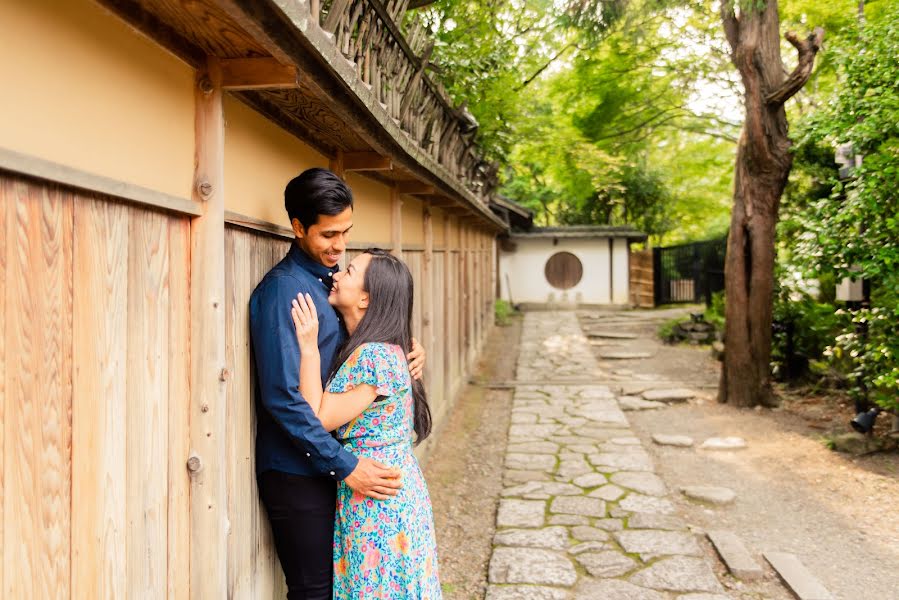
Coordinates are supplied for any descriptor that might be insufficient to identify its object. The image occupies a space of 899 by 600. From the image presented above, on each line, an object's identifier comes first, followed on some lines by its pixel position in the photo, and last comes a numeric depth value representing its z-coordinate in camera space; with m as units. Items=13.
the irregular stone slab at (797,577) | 4.17
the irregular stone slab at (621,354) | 14.51
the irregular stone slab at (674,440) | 7.93
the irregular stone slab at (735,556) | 4.50
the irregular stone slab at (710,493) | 6.00
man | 2.50
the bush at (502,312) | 20.67
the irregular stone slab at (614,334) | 17.19
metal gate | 23.27
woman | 2.52
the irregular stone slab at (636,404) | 9.91
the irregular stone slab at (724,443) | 7.75
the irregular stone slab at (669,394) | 10.26
